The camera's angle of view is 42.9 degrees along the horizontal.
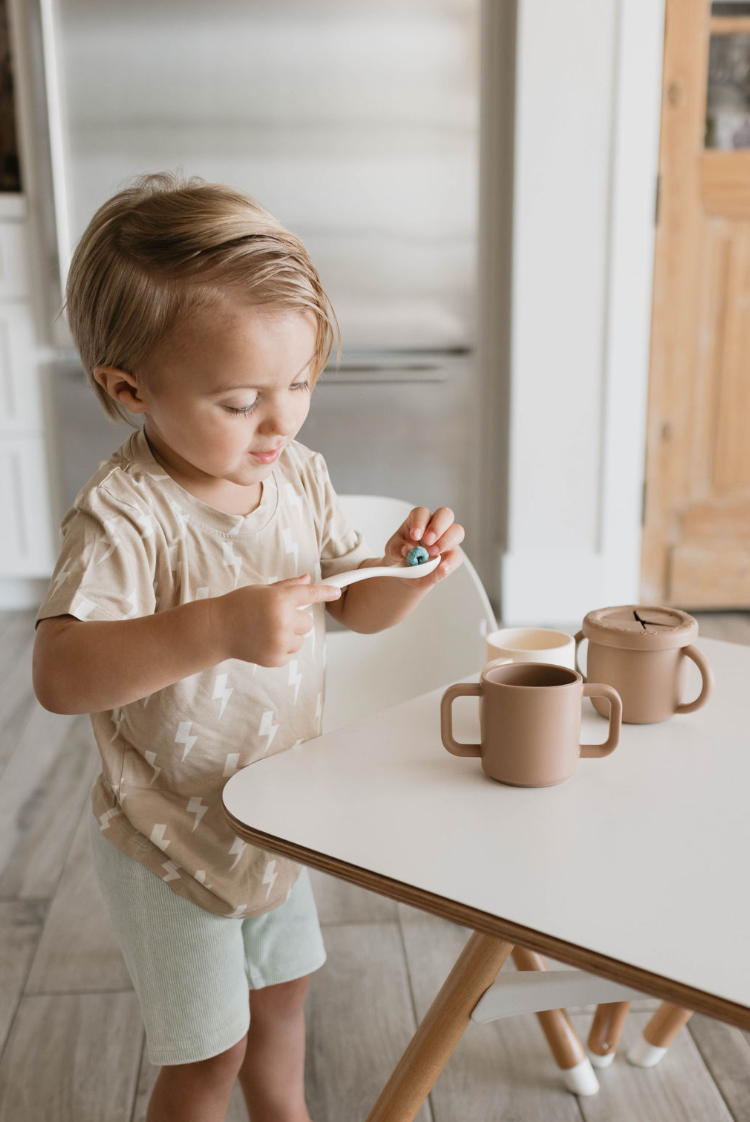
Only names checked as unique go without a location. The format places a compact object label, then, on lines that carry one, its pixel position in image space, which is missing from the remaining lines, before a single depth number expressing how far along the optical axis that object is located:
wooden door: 2.62
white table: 0.44
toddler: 0.62
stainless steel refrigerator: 2.50
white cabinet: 2.69
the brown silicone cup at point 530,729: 0.58
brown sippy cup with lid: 0.69
